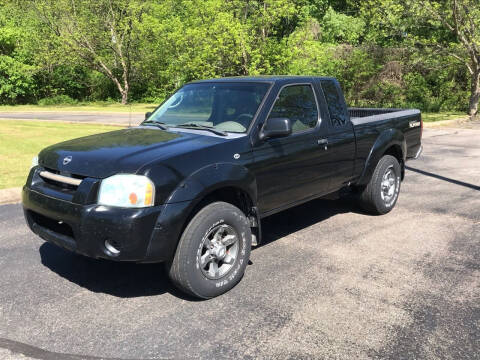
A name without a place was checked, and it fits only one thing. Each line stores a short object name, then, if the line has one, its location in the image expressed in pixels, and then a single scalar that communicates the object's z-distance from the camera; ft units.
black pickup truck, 10.93
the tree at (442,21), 57.31
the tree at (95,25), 111.55
